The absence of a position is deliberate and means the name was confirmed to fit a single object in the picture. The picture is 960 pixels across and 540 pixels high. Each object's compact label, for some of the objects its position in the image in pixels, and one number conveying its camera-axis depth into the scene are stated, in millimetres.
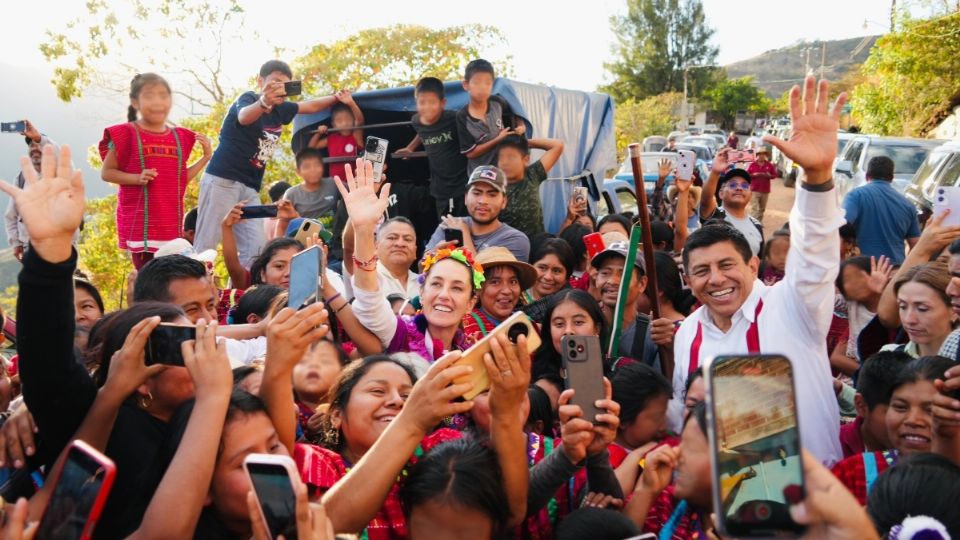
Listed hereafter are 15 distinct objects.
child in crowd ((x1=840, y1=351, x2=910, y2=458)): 2994
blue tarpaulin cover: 7910
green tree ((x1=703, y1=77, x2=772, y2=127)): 60156
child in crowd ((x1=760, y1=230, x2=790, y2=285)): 5816
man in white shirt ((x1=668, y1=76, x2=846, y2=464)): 2738
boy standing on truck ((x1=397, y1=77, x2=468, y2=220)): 7258
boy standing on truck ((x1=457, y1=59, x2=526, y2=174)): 6996
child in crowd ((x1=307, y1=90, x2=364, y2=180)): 7656
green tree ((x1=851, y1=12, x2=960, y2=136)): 21203
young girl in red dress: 5477
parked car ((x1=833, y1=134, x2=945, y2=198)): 12773
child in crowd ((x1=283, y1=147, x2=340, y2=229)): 7109
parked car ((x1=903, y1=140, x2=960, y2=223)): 9117
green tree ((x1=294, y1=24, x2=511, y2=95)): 16250
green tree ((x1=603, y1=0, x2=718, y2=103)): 63281
